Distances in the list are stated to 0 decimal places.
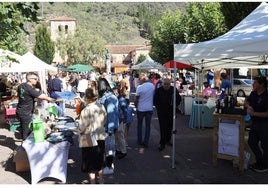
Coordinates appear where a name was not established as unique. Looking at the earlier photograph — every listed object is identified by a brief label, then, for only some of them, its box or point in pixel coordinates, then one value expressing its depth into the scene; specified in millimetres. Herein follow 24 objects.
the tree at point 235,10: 13152
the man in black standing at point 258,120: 6125
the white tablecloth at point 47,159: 5672
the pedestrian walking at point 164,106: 7992
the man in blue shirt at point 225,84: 12075
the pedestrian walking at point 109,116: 6027
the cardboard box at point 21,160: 6301
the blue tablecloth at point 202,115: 10766
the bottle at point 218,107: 6781
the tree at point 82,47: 62281
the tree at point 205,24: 25781
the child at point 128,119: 7682
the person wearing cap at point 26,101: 7418
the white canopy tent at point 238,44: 5469
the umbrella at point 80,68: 34169
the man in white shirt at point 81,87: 16312
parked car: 18566
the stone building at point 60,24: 100750
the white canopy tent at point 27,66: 12508
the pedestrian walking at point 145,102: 8109
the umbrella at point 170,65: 15397
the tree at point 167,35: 34188
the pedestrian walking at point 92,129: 5047
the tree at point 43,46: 66500
